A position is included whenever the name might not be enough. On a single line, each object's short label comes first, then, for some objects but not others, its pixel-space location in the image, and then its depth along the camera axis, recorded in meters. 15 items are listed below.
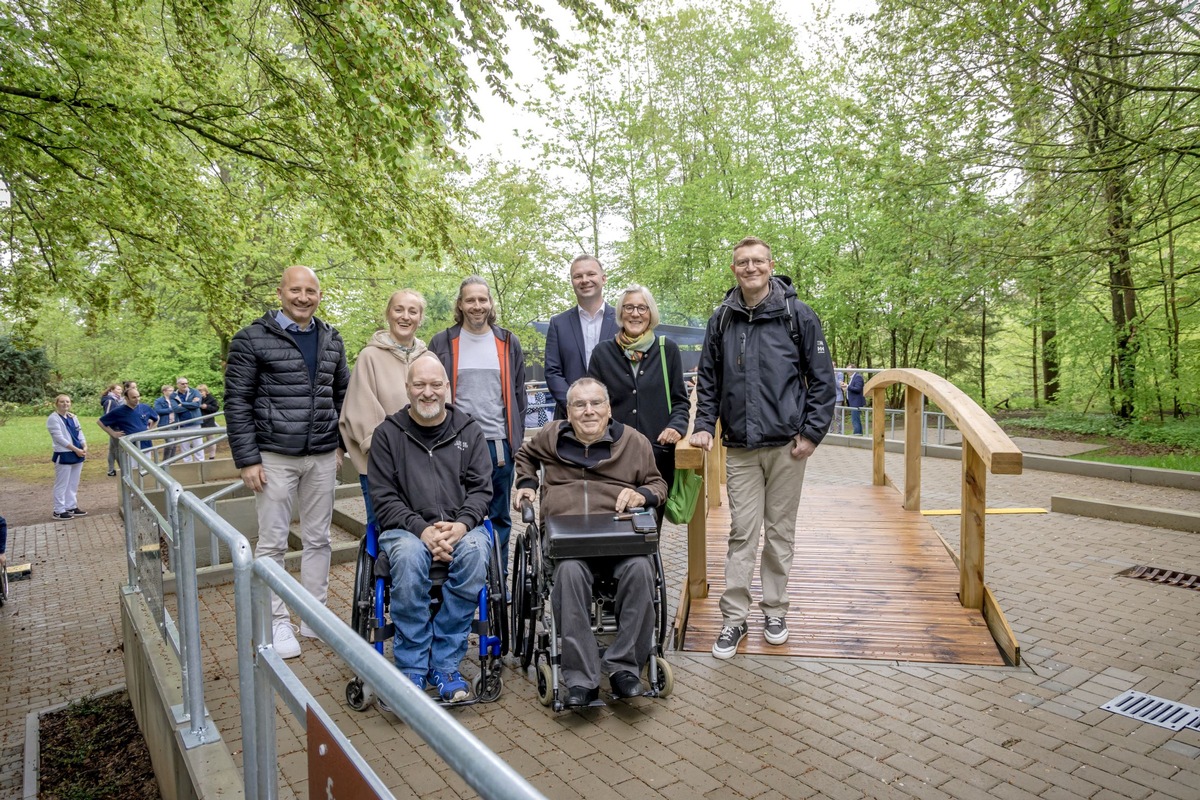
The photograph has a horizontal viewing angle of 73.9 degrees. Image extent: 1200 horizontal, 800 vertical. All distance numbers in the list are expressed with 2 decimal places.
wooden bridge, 4.02
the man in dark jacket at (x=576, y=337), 4.57
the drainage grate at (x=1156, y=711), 3.27
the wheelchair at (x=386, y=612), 3.57
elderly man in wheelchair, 3.42
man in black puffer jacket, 4.12
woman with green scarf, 4.18
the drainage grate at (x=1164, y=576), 5.34
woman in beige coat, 4.22
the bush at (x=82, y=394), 29.91
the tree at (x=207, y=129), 5.58
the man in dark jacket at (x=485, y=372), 4.33
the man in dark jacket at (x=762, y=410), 3.97
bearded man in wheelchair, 3.56
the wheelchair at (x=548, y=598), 3.52
